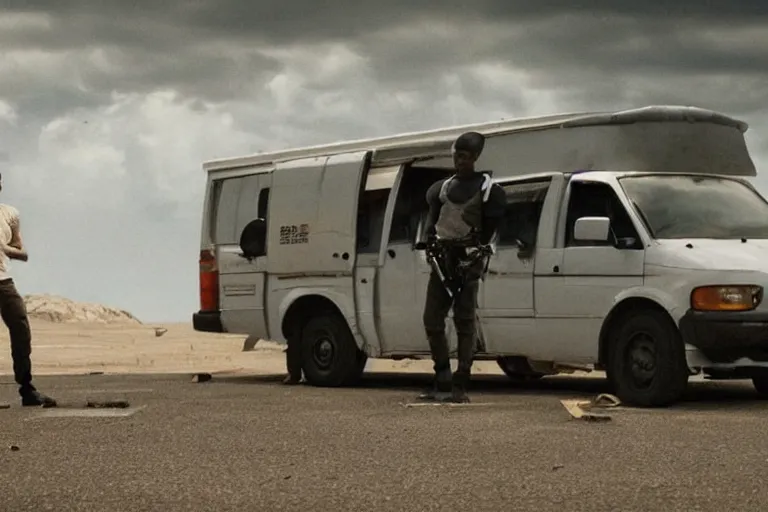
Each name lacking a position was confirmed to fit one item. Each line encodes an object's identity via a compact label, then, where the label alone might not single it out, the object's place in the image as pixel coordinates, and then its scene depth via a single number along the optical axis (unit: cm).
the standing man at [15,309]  1195
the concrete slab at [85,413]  1123
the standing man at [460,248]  1199
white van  1172
